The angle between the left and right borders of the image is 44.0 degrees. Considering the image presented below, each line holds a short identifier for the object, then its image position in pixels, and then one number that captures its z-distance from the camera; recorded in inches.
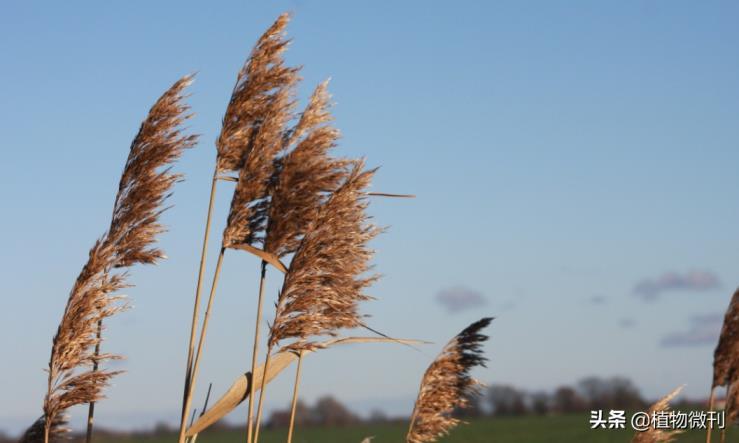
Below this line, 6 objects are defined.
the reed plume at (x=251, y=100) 211.5
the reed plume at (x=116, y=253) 206.5
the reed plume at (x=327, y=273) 198.7
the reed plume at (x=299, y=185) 203.6
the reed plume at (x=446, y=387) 243.0
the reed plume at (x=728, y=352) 315.9
